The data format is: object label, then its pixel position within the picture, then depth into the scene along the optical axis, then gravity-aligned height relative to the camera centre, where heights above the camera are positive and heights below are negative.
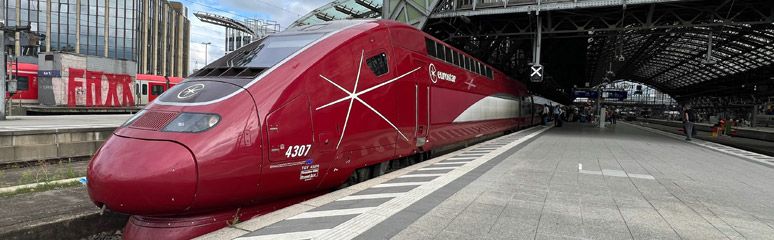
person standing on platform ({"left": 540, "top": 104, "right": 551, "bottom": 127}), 33.98 +0.06
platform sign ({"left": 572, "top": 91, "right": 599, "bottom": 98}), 44.13 +2.47
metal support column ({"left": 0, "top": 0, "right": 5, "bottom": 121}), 14.61 +0.89
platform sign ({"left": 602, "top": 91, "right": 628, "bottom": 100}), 48.58 +2.72
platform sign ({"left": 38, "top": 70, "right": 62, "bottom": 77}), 21.20 +1.40
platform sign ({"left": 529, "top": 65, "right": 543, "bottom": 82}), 21.35 +2.19
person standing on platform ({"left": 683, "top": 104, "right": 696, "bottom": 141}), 17.93 +0.00
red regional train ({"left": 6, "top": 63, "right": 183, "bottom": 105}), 21.41 +0.87
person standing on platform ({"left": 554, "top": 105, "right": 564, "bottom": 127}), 30.39 -0.14
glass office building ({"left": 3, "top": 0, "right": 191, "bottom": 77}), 49.31 +9.97
